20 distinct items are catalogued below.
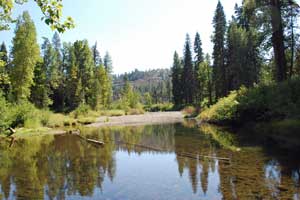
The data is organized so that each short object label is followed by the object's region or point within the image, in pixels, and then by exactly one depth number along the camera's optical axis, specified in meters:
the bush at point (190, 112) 45.28
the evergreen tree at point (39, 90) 45.75
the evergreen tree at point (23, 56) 36.25
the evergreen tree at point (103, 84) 65.44
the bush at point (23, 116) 26.72
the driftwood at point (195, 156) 11.90
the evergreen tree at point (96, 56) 75.06
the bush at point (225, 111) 23.42
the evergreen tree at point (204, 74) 66.89
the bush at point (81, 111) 41.94
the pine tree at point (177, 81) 78.12
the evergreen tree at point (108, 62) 81.19
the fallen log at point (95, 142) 18.40
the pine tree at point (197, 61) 68.37
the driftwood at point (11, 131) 23.91
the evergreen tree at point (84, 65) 59.17
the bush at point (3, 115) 20.52
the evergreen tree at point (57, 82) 54.03
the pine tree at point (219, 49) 46.81
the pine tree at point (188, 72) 72.31
